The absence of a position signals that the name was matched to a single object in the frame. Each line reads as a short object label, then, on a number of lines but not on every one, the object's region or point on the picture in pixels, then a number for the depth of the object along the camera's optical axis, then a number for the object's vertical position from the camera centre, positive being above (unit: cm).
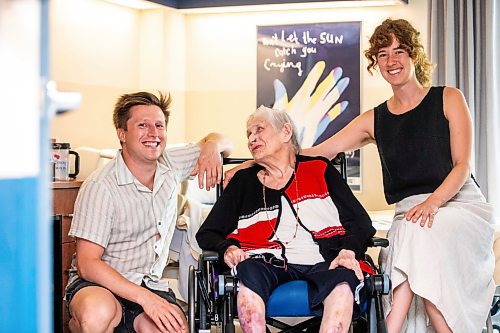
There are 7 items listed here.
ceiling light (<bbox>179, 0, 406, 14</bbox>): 547 +105
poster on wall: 564 +60
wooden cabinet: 380 -22
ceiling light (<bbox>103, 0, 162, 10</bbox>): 540 +104
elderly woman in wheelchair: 300 -21
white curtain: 502 +56
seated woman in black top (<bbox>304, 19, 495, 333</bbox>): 311 -12
